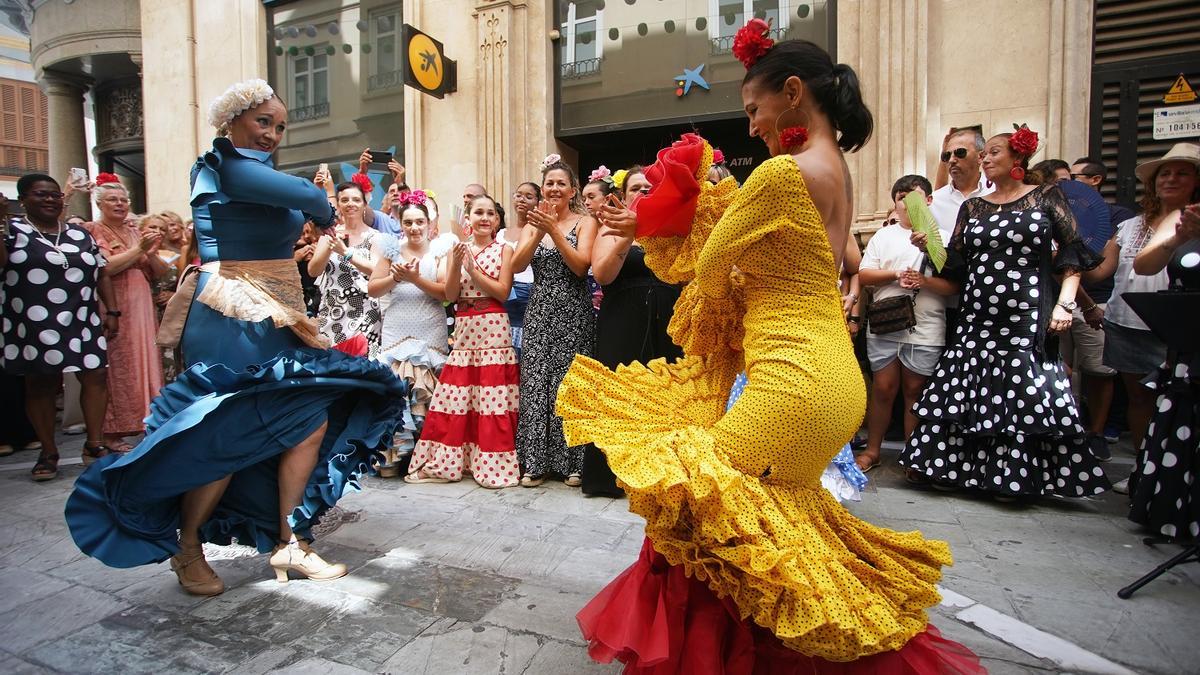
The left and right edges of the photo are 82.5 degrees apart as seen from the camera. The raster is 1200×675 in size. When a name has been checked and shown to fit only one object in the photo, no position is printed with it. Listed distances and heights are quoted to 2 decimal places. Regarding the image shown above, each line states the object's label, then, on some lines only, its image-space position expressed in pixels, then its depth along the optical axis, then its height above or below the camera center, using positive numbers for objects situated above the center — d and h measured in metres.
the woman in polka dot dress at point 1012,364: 4.16 -0.42
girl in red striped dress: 4.99 -0.61
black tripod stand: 2.95 -0.10
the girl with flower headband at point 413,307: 5.20 -0.05
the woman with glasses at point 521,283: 5.37 +0.14
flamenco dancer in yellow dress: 1.68 -0.43
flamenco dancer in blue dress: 2.76 -0.46
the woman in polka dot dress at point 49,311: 5.15 -0.07
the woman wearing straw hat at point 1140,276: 4.16 +0.17
